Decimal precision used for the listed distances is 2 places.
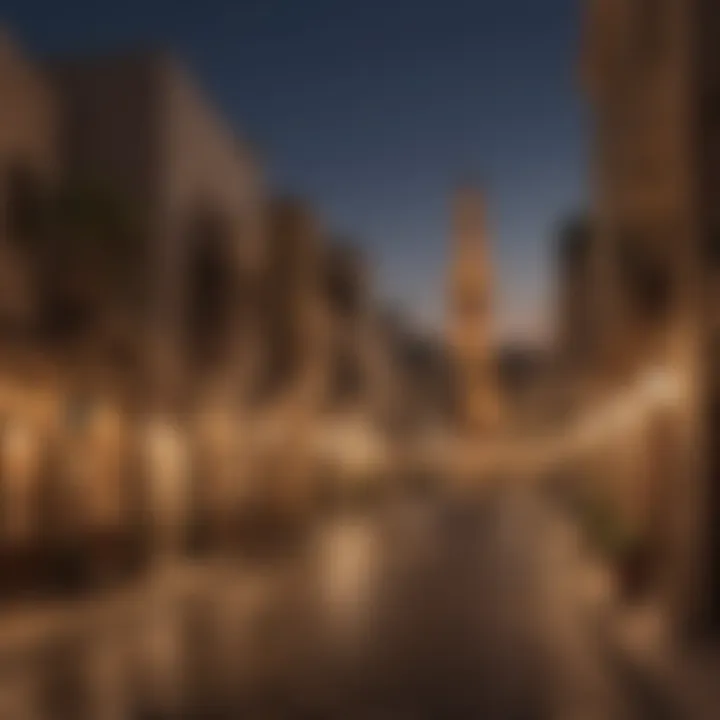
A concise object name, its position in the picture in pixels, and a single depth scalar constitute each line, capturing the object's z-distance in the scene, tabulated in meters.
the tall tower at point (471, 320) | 74.94
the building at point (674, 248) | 12.62
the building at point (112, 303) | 20.91
